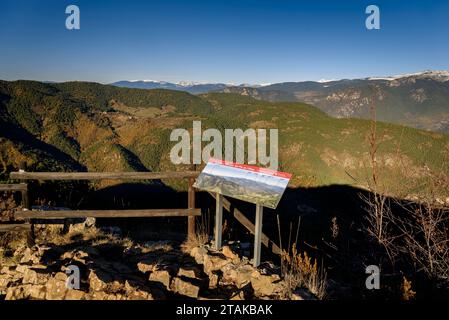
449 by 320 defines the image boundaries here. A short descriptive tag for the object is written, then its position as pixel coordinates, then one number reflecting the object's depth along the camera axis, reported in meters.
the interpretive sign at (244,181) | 5.76
